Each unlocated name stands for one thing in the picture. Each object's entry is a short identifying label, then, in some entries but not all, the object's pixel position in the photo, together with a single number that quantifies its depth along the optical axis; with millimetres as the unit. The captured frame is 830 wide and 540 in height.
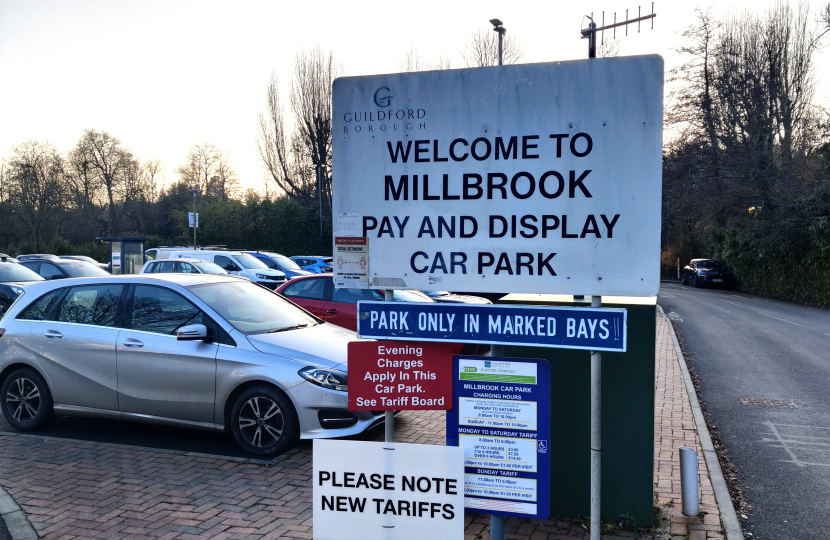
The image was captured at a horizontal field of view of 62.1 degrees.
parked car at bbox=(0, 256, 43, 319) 15609
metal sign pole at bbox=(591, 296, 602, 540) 3289
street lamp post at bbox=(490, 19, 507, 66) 21909
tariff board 3549
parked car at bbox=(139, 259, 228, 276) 19016
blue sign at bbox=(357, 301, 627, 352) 3217
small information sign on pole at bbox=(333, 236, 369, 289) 3719
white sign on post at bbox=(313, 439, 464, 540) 3535
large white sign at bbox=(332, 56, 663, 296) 3320
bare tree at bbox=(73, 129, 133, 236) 51344
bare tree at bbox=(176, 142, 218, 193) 62672
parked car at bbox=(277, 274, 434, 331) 10633
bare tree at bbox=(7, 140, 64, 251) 43656
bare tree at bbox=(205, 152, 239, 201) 62031
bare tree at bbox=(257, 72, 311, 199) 46000
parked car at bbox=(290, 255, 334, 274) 29191
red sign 3615
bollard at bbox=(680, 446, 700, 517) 4660
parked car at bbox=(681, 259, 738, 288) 36156
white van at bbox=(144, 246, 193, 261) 22297
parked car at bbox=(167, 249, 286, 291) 22203
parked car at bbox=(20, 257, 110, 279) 18578
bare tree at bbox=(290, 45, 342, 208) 45406
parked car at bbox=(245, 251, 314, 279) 25609
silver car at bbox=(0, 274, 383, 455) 5965
